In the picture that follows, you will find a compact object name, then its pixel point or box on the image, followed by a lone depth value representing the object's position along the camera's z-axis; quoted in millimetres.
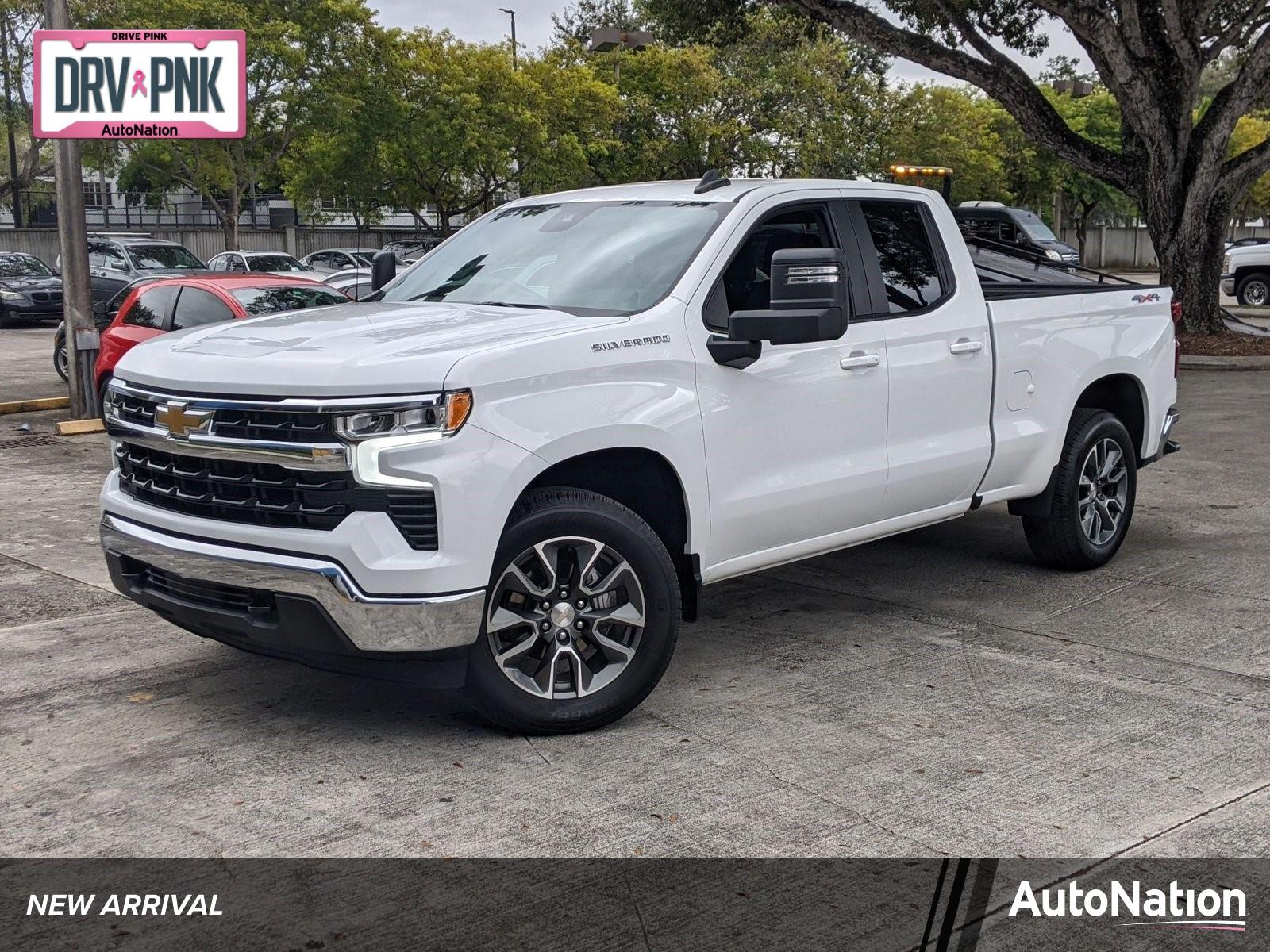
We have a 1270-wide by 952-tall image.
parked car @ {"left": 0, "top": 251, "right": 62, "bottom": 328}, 27234
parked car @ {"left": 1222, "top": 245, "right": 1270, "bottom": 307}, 28688
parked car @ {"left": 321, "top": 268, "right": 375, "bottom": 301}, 23378
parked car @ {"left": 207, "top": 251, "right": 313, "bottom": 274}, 29516
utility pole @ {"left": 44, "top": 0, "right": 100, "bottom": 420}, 13961
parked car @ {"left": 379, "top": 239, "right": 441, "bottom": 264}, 36481
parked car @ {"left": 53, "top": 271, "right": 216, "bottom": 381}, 13602
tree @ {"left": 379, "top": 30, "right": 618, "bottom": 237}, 40312
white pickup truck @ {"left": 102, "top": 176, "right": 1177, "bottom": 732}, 4605
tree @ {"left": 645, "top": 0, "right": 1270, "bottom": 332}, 19594
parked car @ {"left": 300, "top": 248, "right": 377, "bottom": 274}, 37281
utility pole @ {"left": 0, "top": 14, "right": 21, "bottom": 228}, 39688
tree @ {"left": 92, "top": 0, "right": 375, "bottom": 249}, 35656
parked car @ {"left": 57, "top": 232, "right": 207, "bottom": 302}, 27359
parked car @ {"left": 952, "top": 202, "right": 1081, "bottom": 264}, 30297
